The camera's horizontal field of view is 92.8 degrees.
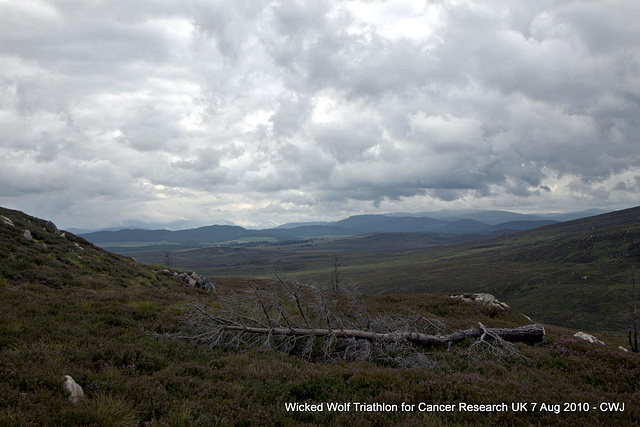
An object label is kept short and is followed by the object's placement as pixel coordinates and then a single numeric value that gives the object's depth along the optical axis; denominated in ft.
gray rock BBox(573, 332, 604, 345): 62.00
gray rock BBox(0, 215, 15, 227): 72.22
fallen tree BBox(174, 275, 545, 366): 37.32
